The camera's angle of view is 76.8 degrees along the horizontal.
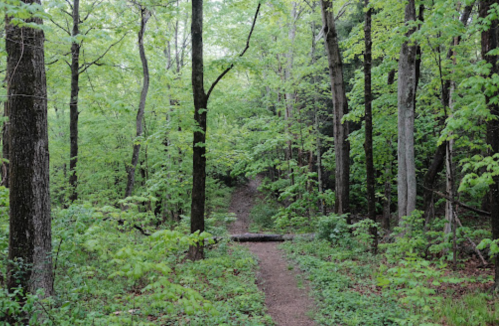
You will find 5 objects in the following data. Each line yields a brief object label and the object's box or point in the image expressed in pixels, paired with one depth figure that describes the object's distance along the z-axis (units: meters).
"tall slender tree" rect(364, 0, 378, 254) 9.45
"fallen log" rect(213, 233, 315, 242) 14.12
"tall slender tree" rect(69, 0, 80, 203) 10.94
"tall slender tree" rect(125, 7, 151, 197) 12.80
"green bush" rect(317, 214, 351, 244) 11.12
